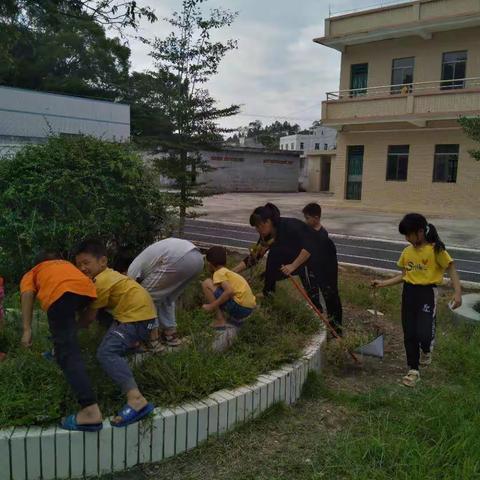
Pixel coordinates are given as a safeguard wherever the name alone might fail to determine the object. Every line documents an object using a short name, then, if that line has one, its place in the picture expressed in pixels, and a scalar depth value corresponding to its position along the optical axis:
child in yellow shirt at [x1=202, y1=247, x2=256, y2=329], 3.94
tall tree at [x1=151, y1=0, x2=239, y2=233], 9.63
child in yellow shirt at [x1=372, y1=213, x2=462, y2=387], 4.21
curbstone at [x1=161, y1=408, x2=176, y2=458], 2.82
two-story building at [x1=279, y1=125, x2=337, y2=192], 42.56
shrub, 4.12
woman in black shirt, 4.41
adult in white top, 3.55
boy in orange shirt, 2.64
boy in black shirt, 5.00
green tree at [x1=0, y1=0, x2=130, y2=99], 29.91
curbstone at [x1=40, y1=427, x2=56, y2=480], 2.58
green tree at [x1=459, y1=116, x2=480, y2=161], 8.01
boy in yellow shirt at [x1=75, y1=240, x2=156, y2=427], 2.93
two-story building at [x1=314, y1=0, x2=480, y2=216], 21.41
